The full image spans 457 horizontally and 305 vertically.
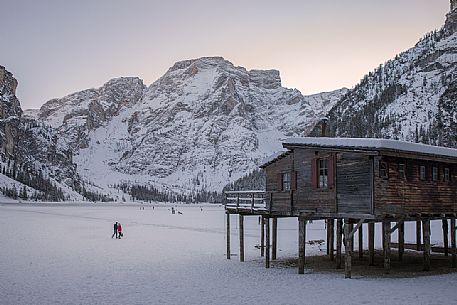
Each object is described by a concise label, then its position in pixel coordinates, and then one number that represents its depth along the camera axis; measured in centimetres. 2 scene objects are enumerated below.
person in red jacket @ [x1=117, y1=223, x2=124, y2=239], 6069
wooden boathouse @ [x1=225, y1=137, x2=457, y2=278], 2908
